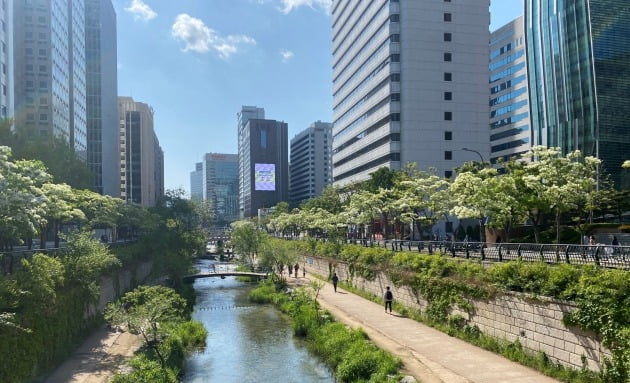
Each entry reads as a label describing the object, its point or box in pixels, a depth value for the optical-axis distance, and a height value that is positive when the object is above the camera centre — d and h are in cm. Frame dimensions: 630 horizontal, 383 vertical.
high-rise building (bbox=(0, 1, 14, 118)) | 6294 +2459
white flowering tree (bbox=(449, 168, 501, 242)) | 3186 +198
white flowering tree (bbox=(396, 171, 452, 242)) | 4419 +262
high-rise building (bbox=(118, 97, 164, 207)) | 17916 +3186
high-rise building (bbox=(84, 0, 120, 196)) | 13262 +4080
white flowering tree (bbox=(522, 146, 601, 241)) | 2997 +288
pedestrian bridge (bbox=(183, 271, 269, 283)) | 7075 -686
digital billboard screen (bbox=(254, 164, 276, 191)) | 19672 +1876
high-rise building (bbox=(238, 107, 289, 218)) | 19672 +1876
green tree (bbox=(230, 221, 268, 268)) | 7712 -200
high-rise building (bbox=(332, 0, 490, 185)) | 8294 +2632
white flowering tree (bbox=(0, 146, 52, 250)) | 2109 +180
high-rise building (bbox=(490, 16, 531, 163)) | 11519 +3458
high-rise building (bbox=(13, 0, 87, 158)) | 9436 +3606
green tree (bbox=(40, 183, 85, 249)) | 3188 +259
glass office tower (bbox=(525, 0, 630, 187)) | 8819 +2870
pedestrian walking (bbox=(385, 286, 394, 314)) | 3606 -560
